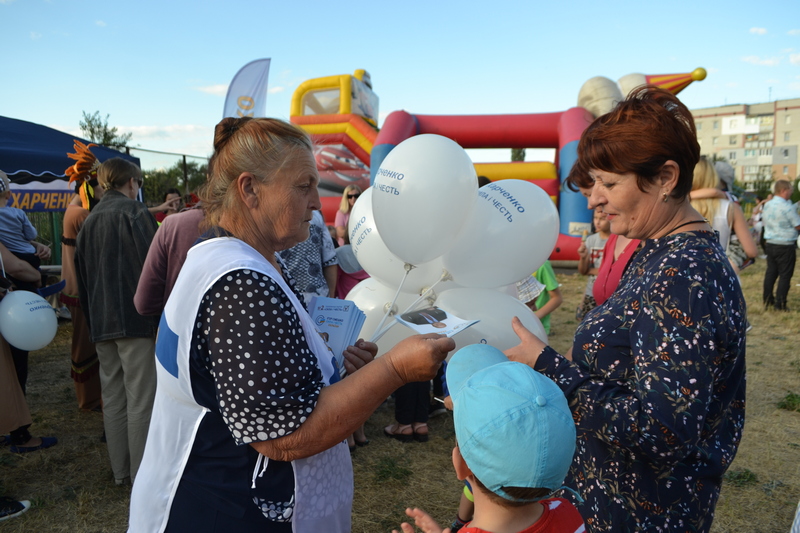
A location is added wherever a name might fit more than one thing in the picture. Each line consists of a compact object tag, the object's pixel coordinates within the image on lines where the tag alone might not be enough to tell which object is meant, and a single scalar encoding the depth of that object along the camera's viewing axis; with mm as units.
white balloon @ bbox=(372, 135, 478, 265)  2127
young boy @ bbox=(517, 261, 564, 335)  4281
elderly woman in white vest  1028
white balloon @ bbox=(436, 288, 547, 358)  2170
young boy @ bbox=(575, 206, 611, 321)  4508
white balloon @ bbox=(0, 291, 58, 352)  3152
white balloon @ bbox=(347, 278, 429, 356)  2473
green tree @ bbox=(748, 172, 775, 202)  26769
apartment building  62750
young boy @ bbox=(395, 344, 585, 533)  1019
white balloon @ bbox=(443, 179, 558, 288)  2291
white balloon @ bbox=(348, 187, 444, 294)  2516
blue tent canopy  6358
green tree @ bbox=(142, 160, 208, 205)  12398
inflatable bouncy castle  9953
